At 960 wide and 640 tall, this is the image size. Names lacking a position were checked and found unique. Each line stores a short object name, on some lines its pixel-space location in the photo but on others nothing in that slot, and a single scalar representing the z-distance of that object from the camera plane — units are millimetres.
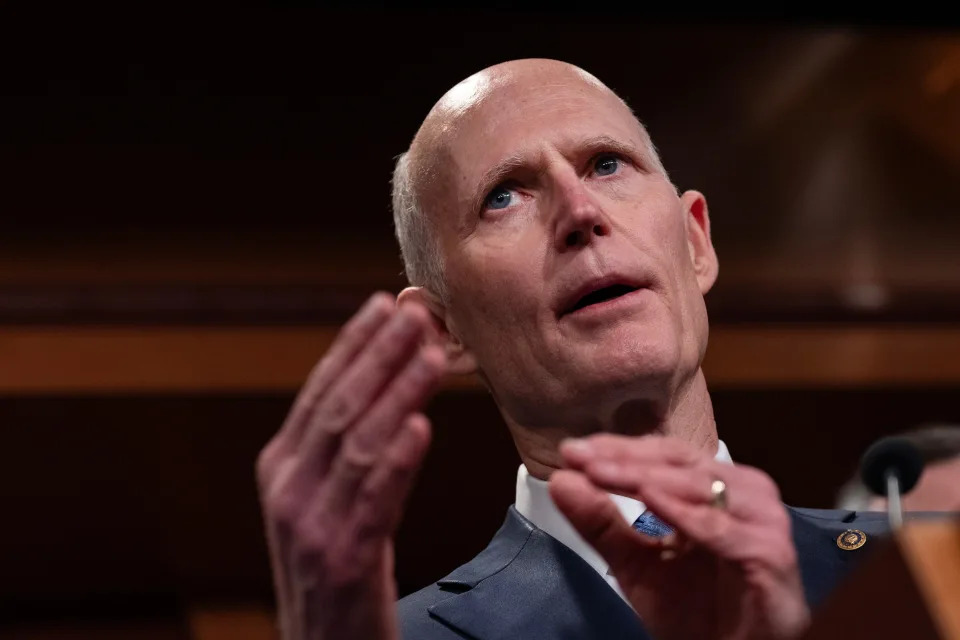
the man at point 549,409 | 2622
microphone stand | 2793
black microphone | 2877
